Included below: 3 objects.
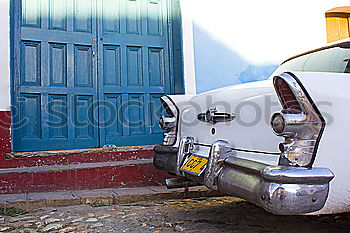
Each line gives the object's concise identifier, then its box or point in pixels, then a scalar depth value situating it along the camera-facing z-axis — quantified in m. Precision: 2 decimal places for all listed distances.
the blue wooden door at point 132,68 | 5.20
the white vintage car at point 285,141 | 1.78
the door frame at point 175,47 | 5.50
